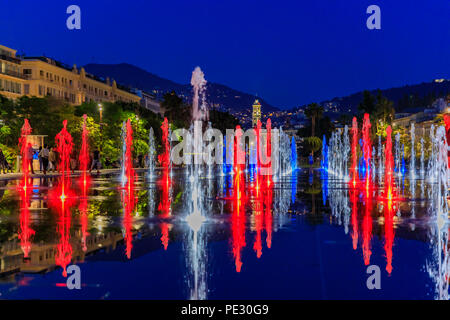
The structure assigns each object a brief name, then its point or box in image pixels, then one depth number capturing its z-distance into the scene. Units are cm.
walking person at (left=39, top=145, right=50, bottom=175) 3388
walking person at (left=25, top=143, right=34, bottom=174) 3140
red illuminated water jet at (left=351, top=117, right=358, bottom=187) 2721
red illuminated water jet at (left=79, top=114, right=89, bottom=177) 4282
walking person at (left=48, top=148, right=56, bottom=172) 3831
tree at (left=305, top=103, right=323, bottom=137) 12162
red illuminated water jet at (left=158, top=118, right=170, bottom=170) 6215
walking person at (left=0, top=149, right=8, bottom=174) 3412
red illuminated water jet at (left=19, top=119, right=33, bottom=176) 3164
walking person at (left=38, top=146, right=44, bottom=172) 3579
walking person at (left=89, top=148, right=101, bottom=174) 4012
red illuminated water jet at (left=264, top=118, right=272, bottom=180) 2729
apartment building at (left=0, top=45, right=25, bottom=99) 7800
